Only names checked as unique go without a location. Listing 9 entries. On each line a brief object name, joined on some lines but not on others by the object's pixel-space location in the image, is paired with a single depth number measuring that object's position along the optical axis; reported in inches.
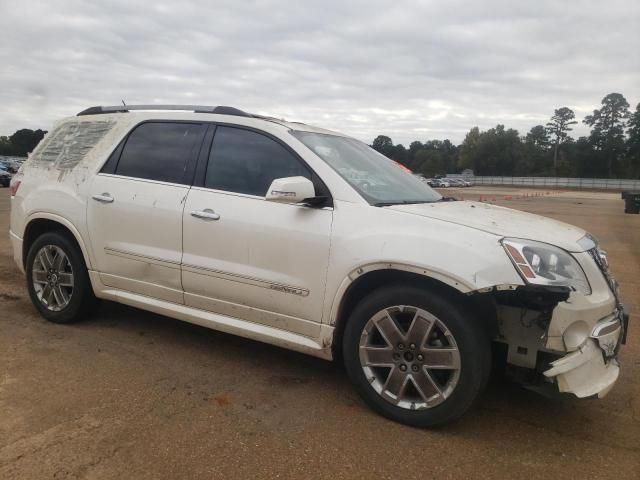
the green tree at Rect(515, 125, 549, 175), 4261.8
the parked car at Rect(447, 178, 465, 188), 3397.9
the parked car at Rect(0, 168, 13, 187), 1387.8
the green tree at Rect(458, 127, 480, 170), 4694.9
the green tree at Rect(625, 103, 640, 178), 3715.6
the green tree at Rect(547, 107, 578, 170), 4714.6
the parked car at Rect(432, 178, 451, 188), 3190.5
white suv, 112.5
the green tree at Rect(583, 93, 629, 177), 3878.0
